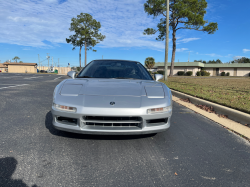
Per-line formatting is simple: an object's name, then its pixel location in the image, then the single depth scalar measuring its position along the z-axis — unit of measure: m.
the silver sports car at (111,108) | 2.49
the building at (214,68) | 49.06
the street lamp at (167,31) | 15.44
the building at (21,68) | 67.96
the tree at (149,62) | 71.94
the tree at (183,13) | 22.66
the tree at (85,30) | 40.62
